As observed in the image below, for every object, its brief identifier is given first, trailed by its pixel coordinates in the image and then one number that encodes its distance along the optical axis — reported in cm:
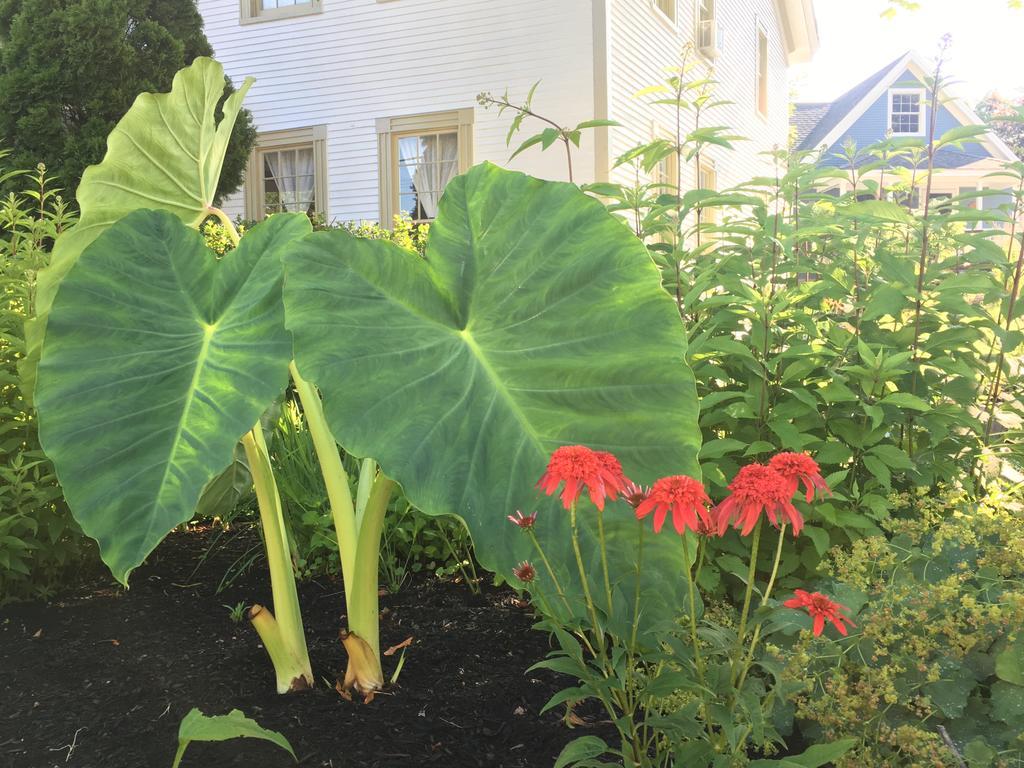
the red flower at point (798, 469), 96
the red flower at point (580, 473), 93
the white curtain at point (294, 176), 935
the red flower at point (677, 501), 92
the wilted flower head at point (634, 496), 104
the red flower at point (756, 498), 90
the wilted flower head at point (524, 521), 113
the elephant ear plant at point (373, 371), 122
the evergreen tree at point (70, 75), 670
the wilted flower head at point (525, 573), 115
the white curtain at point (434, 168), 870
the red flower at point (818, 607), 97
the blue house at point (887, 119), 1762
